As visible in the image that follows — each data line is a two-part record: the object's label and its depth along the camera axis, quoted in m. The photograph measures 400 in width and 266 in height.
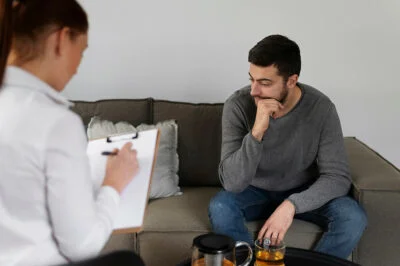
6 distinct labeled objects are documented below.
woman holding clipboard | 0.88
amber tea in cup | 1.44
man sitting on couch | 1.85
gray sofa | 1.88
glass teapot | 1.30
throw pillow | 2.19
